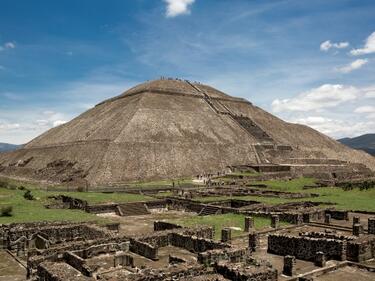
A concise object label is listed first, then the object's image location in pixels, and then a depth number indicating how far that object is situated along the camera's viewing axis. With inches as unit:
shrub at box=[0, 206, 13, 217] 1244.7
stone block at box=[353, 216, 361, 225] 977.9
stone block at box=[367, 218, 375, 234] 890.7
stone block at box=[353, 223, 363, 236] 888.3
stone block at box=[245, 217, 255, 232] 996.6
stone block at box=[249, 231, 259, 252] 829.2
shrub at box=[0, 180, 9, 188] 2159.4
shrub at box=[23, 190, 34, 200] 1718.3
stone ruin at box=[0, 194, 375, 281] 530.3
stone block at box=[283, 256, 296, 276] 641.6
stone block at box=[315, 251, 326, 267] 685.3
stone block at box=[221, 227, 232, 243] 860.5
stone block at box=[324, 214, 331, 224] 1083.2
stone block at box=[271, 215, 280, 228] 1037.8
